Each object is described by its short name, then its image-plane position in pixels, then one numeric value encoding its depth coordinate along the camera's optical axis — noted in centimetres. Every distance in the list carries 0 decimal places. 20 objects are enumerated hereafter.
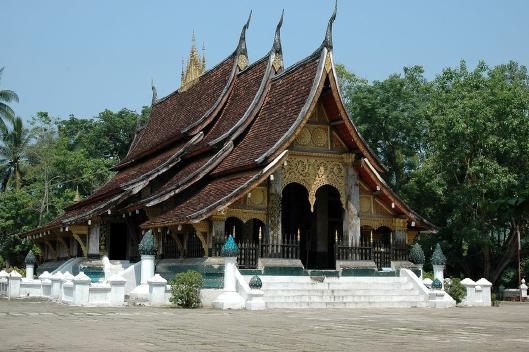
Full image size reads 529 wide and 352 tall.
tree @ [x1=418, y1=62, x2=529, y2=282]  2841
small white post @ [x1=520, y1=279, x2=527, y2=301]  2962
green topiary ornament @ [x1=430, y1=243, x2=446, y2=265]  1859
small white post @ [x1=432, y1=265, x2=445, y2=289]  1843
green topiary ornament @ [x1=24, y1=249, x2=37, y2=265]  2491
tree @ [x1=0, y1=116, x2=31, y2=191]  4366
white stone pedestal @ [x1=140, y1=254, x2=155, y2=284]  1780
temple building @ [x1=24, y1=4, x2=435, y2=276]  1806
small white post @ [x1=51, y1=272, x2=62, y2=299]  1889
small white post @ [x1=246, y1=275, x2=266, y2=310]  1498
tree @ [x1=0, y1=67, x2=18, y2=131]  4388
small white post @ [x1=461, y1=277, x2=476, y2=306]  1888
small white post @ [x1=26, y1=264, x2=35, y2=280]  2456
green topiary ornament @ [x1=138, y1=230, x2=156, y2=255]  1786
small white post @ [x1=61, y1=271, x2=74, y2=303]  1679
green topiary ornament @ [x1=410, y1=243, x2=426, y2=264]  1955
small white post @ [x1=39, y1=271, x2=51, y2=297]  2056
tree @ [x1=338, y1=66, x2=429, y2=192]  3506
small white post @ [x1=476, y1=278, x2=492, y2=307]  1922
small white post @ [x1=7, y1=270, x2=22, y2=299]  2173
